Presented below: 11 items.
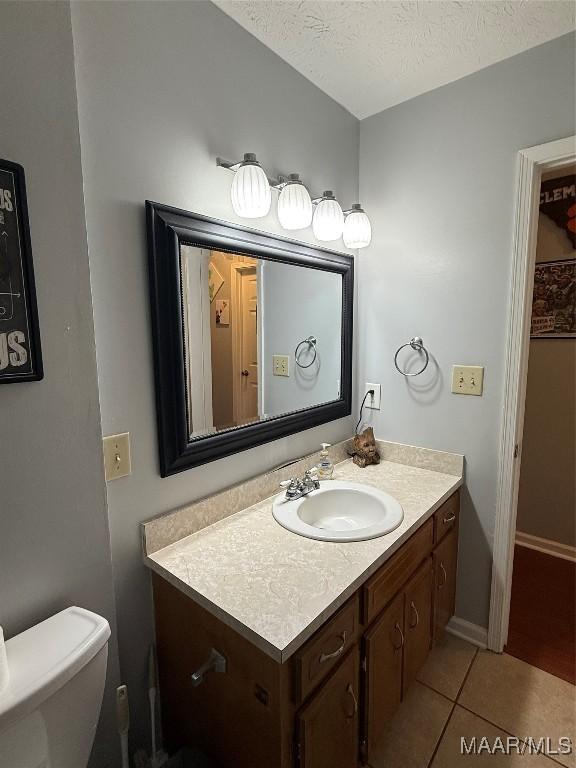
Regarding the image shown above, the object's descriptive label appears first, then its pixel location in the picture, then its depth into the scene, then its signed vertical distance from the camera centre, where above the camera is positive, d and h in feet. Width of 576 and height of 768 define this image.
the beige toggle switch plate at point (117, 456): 3.33 -1.05
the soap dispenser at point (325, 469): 5.29 -1.85
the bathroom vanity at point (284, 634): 2.86 -2.54
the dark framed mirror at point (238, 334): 3.64 +0.02
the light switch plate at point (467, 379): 5.22 -0.63
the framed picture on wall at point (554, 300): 7.55 +0.65
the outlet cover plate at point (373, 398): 6.20 -1.04
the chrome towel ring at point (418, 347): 5.66 -0.19
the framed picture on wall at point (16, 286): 2.54 +0.35
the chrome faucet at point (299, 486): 4.69 -1.89
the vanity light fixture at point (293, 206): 3.91 +1.52
